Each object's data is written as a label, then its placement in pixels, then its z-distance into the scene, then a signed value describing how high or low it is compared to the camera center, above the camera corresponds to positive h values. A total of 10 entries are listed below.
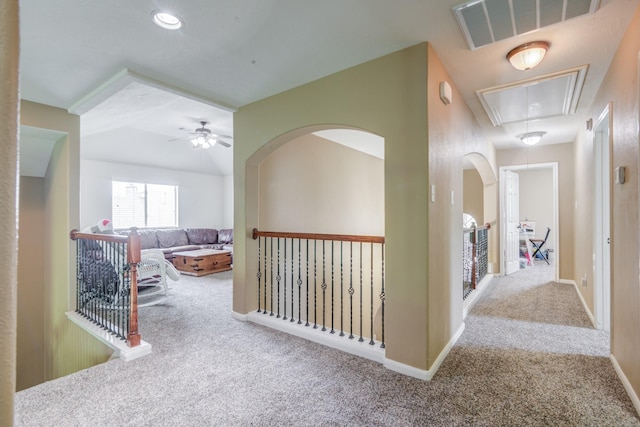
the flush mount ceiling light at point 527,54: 2.23 +1.15
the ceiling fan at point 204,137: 5.00 +1.27
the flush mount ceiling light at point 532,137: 4.53 +1.08
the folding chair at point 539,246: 7.82 -0.93
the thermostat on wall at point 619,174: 2.13 +0.25
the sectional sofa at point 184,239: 6.97 -0.62
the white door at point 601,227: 2.98 -0.17
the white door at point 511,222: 5.75 -0.21
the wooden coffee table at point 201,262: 5.89 -0.95
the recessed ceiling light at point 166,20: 1.90 +1.22
